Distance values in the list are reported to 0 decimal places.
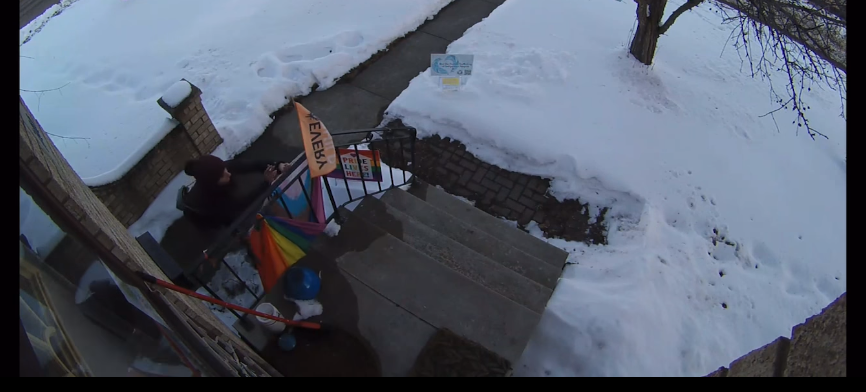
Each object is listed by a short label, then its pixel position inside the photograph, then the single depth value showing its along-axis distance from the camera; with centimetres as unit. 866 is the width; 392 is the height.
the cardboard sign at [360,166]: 495
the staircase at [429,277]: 368
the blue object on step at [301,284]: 371
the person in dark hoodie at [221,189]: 439
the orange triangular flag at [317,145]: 362
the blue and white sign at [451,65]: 697
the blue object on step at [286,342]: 351
